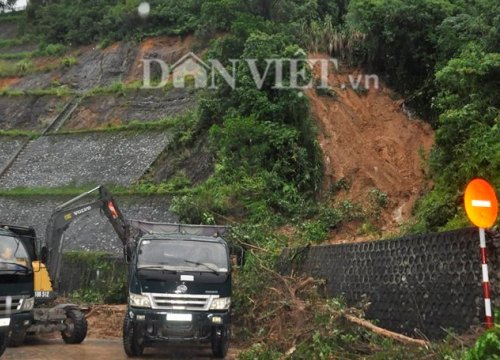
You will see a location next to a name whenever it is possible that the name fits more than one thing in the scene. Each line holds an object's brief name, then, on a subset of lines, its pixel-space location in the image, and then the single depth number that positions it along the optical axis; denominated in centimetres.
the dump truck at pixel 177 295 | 1115
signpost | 686
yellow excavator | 1048
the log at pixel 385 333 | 865
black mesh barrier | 841
